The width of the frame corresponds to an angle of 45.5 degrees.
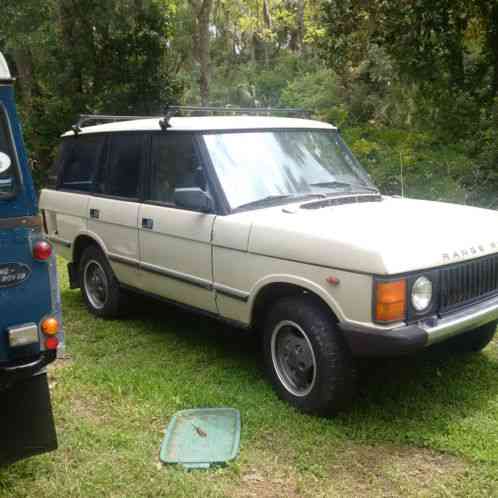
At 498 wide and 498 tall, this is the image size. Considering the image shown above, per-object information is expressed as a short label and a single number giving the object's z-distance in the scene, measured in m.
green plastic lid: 3.65
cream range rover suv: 3.62
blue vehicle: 3.01
